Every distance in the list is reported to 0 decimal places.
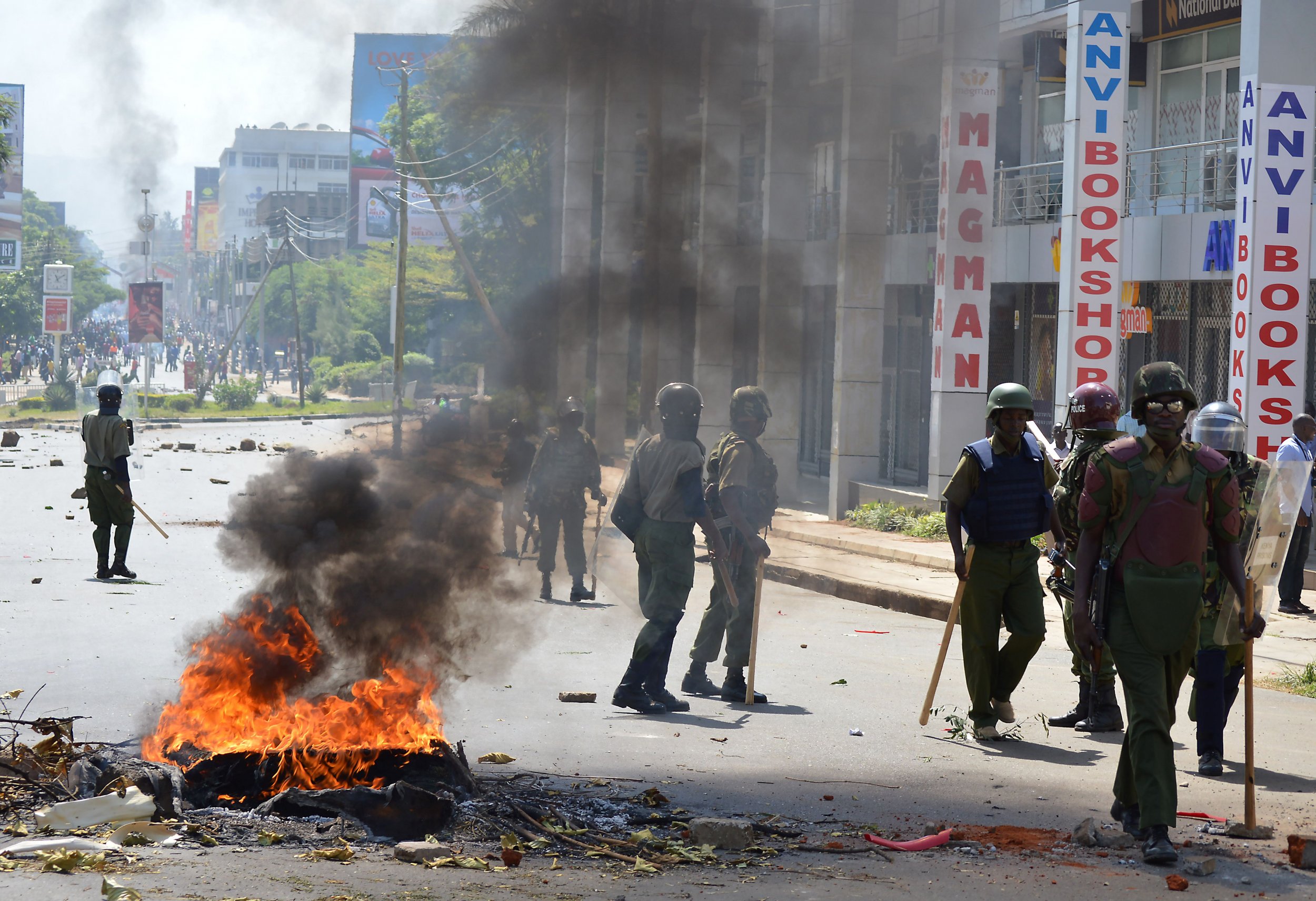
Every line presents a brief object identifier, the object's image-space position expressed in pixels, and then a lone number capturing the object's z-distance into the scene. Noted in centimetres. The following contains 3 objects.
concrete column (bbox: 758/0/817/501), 1098
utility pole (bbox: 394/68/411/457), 3075
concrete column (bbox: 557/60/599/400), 1390
